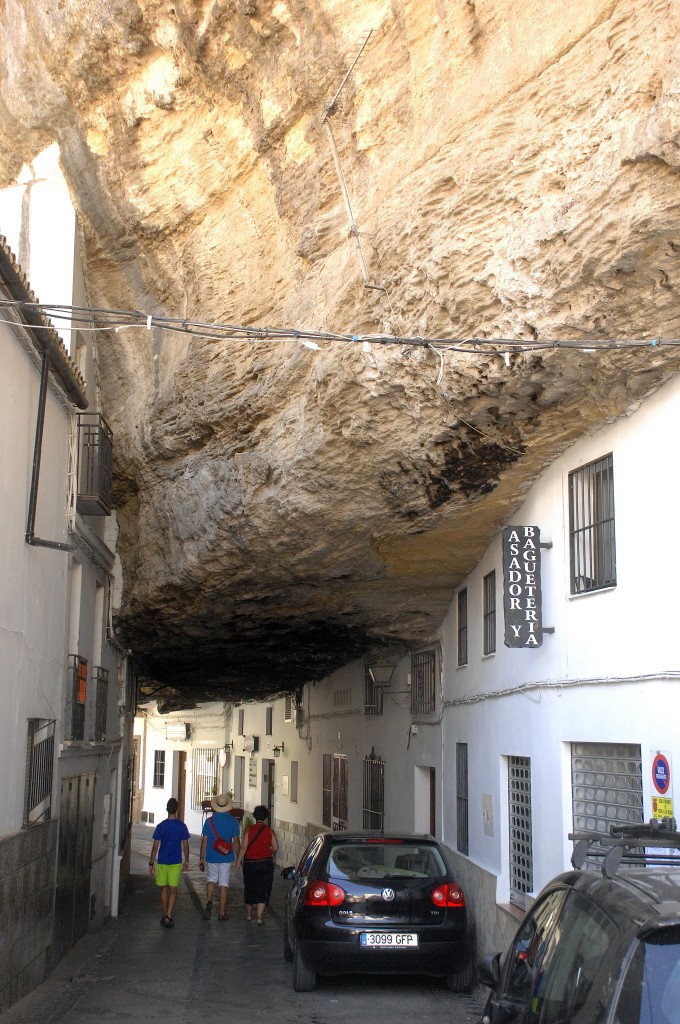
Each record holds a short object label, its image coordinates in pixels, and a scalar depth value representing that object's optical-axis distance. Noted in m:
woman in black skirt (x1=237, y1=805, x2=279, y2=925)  13.64
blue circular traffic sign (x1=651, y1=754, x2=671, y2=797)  6.35
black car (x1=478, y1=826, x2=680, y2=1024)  3.26
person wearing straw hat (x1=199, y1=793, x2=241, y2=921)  13.99
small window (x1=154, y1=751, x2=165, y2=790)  36.41
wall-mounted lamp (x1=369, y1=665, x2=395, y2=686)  16.20
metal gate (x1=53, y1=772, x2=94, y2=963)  10.32
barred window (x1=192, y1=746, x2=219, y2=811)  32.84
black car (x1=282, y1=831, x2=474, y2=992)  8.91
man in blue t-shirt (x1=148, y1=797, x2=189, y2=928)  13.52
